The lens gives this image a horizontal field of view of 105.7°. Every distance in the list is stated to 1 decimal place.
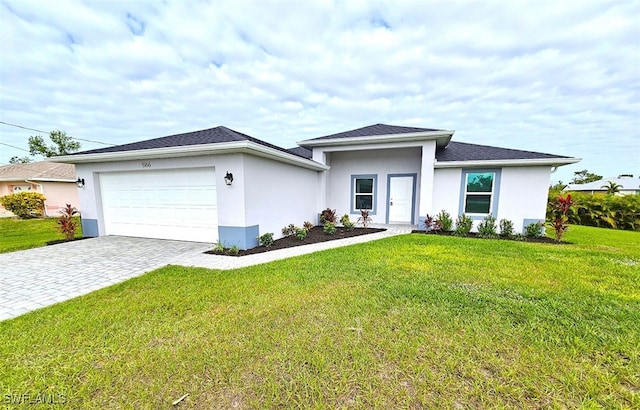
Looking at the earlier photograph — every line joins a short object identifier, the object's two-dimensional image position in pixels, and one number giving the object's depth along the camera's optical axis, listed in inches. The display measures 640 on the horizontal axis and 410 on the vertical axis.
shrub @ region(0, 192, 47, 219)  527.8
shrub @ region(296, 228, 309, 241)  301.1
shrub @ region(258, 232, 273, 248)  261.4
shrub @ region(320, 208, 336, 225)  391.0
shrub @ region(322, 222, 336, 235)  337.7
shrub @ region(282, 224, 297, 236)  311.7
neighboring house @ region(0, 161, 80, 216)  604.7
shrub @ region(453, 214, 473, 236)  337.1
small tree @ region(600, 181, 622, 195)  746.6
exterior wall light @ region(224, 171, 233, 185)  235.9
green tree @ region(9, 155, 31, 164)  1215.6
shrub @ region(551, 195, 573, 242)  296.4
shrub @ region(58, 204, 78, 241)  295.3
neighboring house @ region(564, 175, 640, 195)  1109.7
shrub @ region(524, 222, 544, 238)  321.1
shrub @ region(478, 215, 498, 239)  332.2
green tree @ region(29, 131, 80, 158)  918.1
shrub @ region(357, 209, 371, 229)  370.8
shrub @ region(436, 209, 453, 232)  350.6
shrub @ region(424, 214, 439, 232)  350.9
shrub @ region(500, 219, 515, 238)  335.3
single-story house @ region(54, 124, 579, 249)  247.3
